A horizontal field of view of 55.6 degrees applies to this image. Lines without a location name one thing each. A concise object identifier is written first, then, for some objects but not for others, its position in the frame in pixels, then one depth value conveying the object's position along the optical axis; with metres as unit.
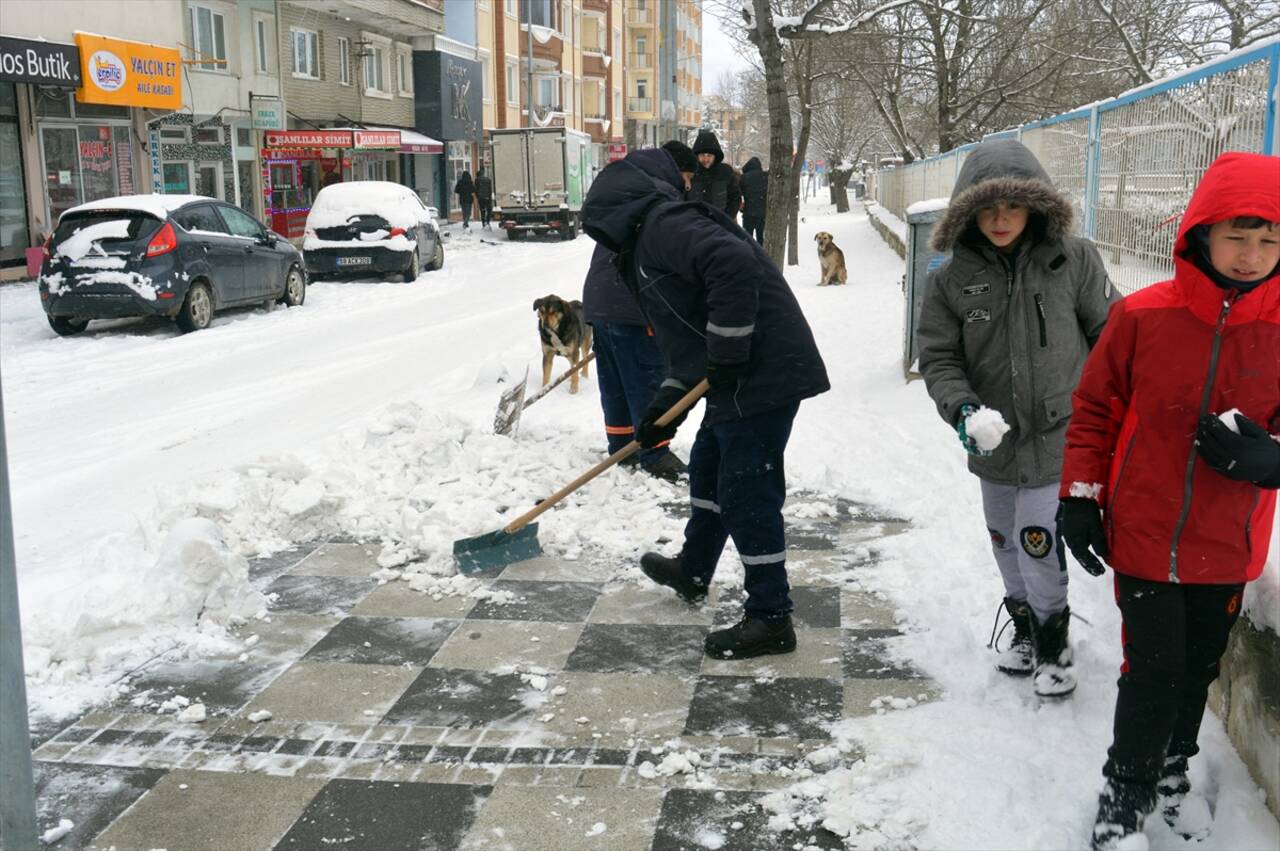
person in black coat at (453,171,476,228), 35.16
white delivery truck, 31.98
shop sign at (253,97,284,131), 27.22
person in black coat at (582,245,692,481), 6.71
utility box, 8.95
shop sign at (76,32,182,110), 19.94
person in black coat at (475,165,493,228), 35.00
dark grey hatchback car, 13.21
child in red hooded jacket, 2.63
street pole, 2.44
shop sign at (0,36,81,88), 17.58
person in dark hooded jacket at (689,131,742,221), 11.91
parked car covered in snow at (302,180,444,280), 19.27
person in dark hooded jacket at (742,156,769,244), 19.14
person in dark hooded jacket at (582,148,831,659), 4.16
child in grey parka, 3.66
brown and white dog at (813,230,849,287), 16.89
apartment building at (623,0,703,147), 74.25
